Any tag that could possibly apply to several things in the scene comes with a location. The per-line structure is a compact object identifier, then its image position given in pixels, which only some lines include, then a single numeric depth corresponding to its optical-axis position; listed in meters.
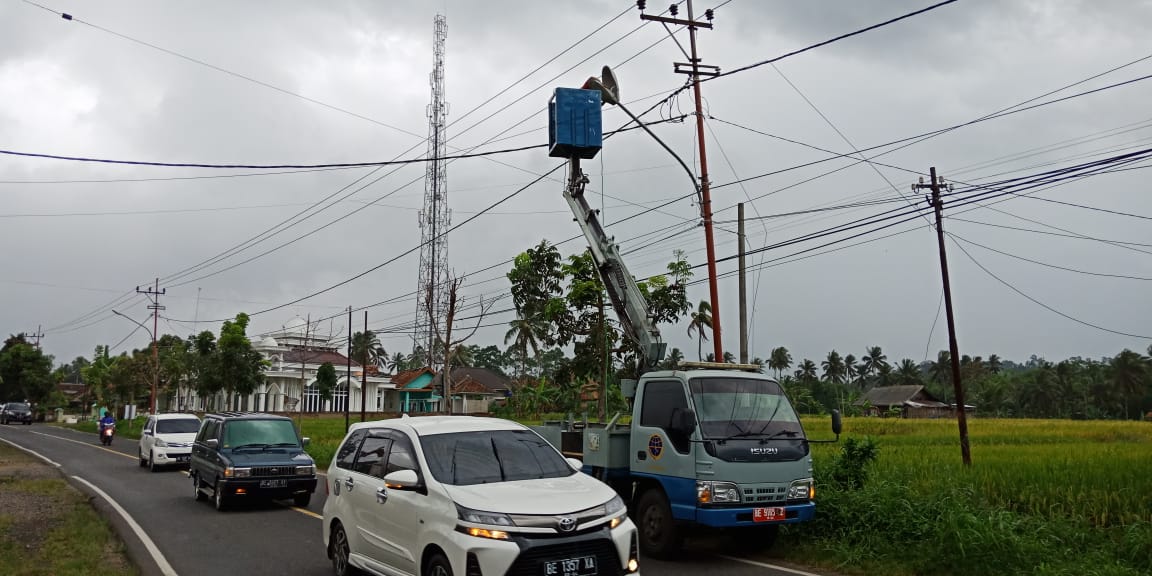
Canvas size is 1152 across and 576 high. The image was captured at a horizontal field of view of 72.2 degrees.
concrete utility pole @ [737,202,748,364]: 19.77
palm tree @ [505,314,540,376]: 58.52
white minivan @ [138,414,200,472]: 23.25
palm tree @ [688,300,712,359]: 24.06
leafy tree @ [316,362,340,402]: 61.00
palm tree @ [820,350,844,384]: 146.89
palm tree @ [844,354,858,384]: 147.62
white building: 70.56
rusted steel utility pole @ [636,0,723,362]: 17.11
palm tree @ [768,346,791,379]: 135.55
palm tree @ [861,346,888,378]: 144.25
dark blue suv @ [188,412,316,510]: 14.39
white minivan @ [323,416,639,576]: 6.08
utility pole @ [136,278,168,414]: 58.41
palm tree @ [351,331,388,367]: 116.62
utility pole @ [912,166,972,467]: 18.33
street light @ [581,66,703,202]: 14.98
